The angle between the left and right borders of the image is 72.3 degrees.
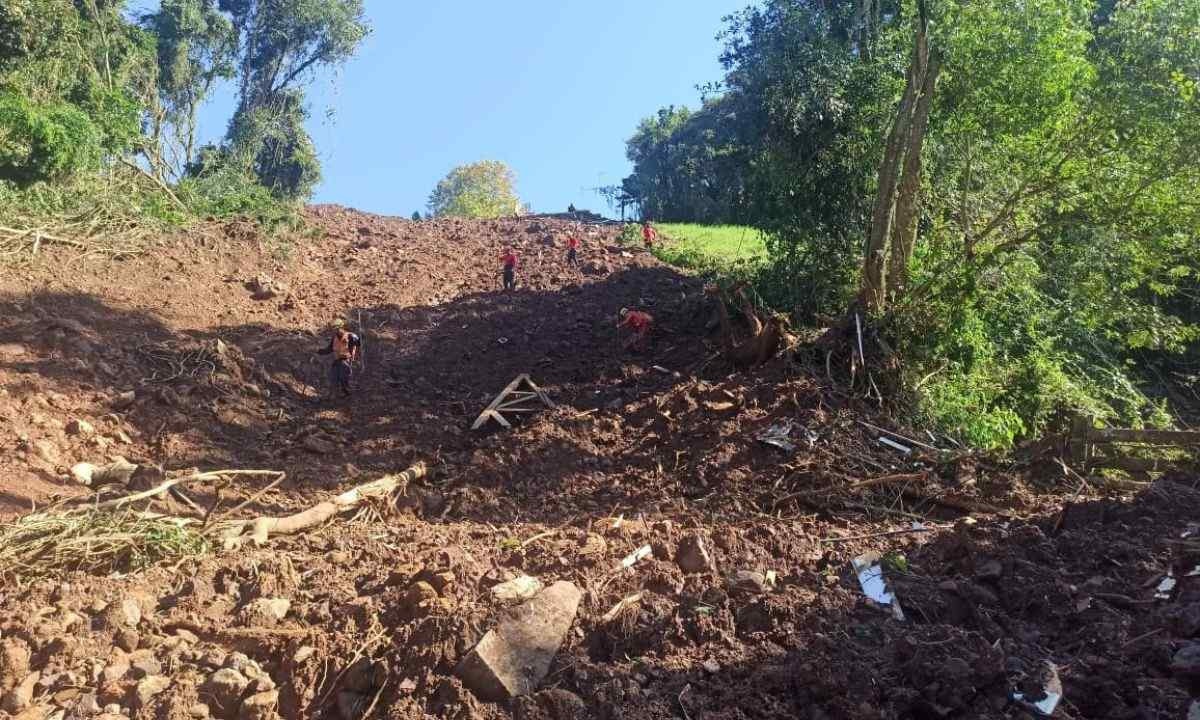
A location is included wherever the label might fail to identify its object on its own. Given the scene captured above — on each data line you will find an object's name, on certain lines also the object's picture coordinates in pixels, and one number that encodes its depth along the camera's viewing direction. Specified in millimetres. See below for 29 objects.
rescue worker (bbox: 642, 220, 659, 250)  22134
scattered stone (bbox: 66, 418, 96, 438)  8289
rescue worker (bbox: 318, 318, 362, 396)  10930
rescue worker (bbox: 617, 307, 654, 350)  12627
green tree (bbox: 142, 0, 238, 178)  26750
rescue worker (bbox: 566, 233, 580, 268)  19688
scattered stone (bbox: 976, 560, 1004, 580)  4809
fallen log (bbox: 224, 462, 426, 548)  5812
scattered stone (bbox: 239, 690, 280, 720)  3955
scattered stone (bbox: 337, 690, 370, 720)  4004
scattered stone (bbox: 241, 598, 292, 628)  4590
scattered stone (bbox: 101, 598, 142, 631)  4496
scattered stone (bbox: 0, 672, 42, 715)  3994
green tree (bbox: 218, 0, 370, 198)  30500
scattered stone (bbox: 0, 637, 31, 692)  4121
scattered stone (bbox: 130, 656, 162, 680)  4164
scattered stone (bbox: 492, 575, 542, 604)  4586
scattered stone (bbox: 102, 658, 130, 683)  4129
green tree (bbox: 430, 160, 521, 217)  49531
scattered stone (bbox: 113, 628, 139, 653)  4379
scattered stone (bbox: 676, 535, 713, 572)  5141
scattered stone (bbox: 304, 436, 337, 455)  9188
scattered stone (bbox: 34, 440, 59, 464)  7656
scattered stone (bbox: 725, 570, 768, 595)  4727
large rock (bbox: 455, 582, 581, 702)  3928
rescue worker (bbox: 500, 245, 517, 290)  17297
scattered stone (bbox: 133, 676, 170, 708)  4000
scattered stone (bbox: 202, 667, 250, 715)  4016
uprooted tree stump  10195
